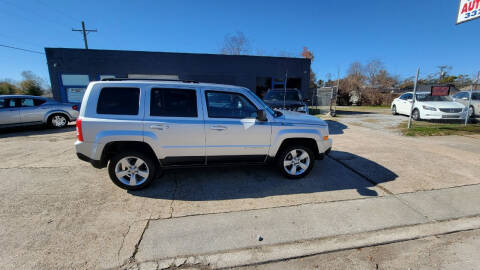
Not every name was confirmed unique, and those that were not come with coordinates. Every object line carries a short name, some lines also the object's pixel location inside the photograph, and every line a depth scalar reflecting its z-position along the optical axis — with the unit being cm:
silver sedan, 802
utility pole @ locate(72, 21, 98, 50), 2335
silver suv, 314
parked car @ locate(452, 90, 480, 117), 1050
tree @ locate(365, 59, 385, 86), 3010
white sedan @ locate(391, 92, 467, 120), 944
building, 1487
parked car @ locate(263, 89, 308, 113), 764
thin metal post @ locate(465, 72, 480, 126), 845
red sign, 868
